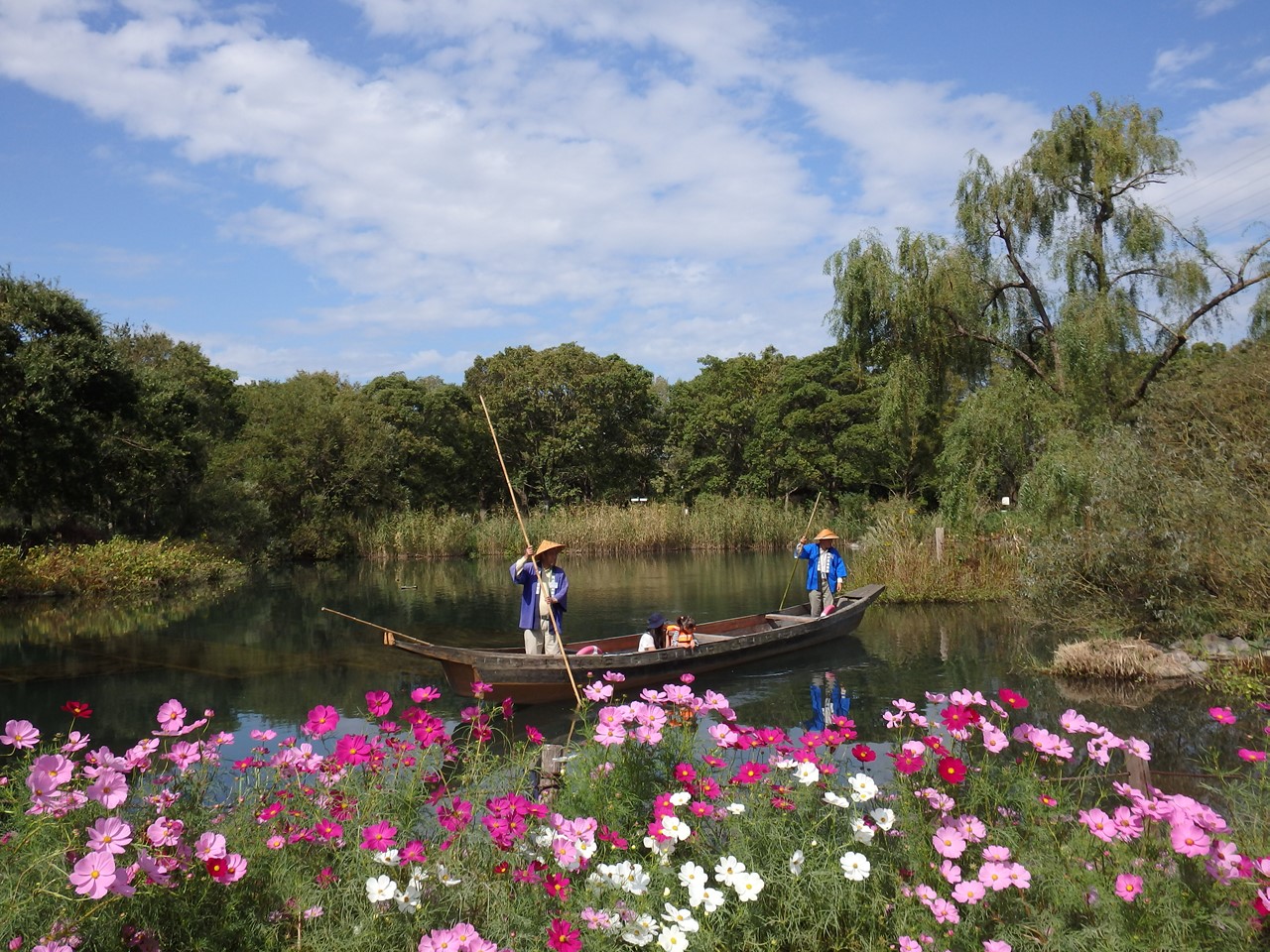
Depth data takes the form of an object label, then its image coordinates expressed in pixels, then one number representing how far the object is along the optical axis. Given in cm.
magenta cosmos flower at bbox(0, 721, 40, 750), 294
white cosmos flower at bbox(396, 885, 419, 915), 271
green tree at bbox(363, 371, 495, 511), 3912
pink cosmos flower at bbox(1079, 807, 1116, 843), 292
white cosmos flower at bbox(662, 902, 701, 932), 262
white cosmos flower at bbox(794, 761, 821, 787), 318
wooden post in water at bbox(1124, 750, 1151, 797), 381
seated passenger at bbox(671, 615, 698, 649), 1095
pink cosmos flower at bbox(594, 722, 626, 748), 341
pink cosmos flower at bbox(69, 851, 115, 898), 221
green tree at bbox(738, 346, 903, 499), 3706
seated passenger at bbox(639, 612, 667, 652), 1093
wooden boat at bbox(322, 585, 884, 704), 945
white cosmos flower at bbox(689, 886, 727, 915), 271
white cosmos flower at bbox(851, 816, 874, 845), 297
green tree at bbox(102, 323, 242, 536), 2408
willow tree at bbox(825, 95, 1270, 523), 1505
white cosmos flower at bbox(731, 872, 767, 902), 276
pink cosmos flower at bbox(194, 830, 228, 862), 269
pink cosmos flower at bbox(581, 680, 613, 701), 399
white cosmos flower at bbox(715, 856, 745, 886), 285
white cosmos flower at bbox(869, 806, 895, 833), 302
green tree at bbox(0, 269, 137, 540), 1967
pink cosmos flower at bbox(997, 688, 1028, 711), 331
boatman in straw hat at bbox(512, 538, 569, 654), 924
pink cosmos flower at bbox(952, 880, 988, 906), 278
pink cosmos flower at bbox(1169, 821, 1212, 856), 275
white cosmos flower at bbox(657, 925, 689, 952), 260
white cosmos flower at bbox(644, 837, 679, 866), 297
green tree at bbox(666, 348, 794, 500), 4178
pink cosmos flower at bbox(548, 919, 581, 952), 252
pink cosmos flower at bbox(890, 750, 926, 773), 320
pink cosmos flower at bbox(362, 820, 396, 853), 294
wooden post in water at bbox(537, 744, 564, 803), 415
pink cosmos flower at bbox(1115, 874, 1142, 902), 274
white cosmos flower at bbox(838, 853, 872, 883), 283
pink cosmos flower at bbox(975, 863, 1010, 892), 274
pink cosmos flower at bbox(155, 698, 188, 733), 334
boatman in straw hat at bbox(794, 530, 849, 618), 1417
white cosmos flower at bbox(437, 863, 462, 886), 274
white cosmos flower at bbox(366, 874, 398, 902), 265
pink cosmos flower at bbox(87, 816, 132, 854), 237
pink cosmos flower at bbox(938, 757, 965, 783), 306
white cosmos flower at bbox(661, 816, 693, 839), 297
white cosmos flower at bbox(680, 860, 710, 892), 280
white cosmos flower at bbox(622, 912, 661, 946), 258
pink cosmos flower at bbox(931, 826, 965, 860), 290
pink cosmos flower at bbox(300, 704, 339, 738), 364
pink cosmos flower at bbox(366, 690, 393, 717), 369
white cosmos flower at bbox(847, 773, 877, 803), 303
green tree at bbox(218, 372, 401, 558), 3322
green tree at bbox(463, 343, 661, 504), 4084
